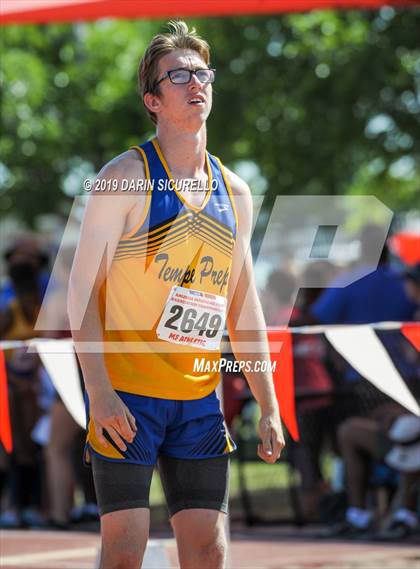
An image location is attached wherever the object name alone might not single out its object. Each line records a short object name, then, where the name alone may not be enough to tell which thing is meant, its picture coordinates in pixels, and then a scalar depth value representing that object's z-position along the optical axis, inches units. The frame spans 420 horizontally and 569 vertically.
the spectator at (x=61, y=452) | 703.7
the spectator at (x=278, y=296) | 742.5
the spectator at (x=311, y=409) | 667.4
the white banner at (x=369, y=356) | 504.7
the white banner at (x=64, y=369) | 512.4
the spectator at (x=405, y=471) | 635.5
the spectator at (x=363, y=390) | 653.9
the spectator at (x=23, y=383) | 720.3
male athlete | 303.9
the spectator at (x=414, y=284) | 652.7
